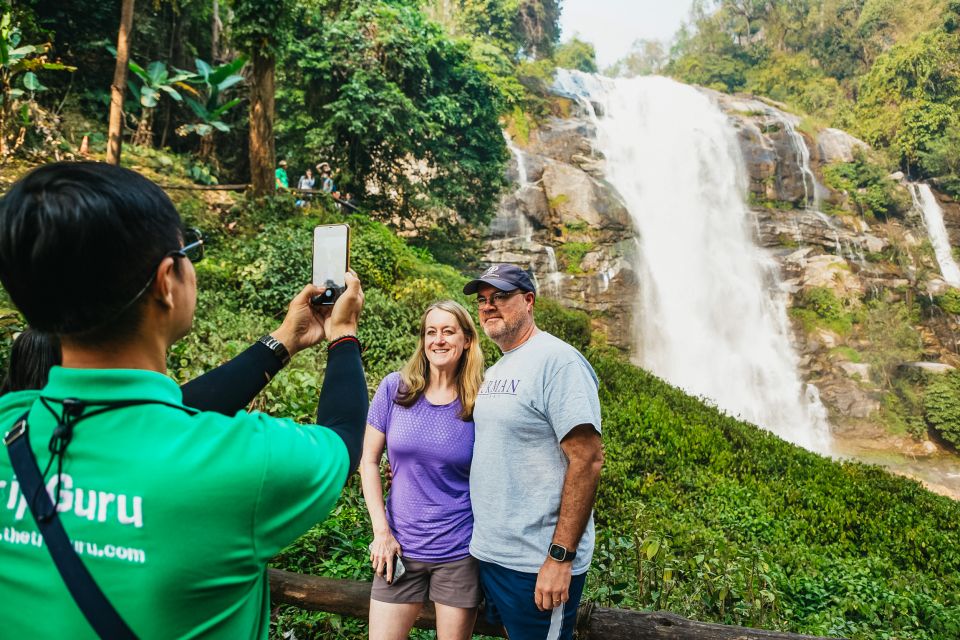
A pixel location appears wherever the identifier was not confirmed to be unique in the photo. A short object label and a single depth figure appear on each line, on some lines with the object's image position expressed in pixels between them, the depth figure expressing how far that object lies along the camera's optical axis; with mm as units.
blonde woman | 2363
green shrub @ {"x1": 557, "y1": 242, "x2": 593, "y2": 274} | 21516
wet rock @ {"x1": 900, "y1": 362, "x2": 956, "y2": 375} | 21172
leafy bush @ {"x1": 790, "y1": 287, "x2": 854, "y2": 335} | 22938
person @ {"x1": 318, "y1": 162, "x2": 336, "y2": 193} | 14031
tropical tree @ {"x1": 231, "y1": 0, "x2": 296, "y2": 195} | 10305
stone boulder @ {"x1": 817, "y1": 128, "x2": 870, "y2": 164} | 29391
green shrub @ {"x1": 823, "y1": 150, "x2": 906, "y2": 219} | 27906
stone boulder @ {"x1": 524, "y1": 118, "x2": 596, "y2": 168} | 25531
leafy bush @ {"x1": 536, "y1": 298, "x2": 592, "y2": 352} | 11672
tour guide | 852
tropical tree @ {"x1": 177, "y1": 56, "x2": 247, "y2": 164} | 13633
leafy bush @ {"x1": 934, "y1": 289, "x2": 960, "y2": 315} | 24531
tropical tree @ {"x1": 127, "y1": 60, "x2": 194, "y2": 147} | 12758
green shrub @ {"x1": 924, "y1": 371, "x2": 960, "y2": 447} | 19844
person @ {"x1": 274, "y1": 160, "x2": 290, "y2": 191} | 13453
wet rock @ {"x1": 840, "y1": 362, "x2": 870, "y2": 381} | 21688
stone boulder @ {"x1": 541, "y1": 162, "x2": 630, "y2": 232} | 22594
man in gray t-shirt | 2150
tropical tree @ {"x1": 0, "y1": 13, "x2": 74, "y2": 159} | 9781
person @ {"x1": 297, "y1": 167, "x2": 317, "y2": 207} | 13117
